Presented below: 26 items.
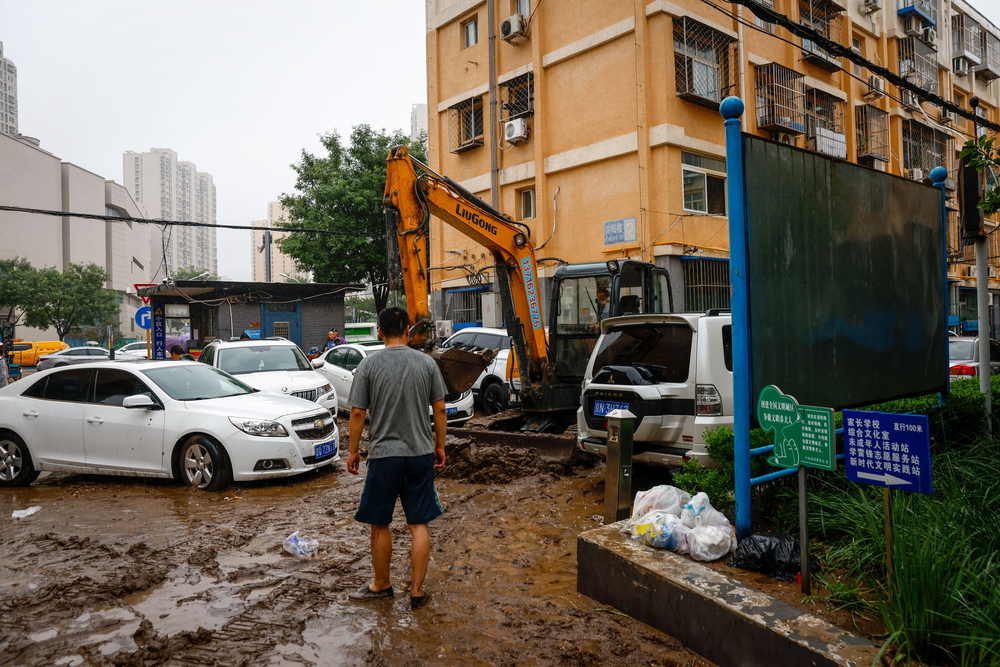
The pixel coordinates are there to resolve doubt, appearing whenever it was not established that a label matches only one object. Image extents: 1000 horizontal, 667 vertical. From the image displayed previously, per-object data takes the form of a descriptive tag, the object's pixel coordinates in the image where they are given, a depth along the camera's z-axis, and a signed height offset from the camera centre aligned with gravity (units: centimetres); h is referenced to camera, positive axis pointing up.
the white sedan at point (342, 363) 1405 -33
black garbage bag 366 -119
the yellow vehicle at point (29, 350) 3409 +23
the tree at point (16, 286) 4531 +464
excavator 955 +64
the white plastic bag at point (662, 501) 432 -103
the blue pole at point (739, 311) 396 +17
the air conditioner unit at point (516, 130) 1930 +613
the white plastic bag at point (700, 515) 412 -107
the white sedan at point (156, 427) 766 -88
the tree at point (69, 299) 4697 +392
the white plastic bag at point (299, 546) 534 -157
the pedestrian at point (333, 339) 2470 +33
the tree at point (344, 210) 2783 +574
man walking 424 -66
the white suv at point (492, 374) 1330 -59
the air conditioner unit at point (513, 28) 1920 +901
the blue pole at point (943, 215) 656 +118
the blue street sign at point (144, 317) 1781 +92
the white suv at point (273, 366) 1141 -31
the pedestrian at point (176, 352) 1983 -2
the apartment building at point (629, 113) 1689 +654
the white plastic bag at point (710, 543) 389 -117
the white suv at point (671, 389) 622 -45
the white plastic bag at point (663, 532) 396 -113
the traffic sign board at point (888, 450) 295 -52
